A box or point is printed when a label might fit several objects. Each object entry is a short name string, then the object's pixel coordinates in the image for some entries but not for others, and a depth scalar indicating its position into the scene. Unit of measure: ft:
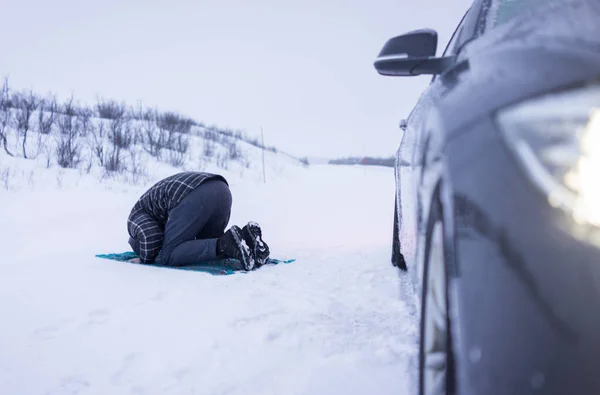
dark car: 1.73
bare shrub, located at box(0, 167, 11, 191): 22.36
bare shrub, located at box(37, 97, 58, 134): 39.27
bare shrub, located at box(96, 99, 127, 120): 58.13
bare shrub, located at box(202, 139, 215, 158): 64.09
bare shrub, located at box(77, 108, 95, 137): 45.31
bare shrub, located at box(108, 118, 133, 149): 43.77
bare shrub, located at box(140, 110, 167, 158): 51.29
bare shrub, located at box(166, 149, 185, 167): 48.70
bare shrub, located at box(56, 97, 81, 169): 32.96
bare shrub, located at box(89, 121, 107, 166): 37.35
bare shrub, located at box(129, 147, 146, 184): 34.00
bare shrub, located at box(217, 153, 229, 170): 58.76
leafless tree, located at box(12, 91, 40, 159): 34.34
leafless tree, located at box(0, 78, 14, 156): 31.89
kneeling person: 10.67
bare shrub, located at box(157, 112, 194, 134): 64.56
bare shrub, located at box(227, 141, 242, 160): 71.55
